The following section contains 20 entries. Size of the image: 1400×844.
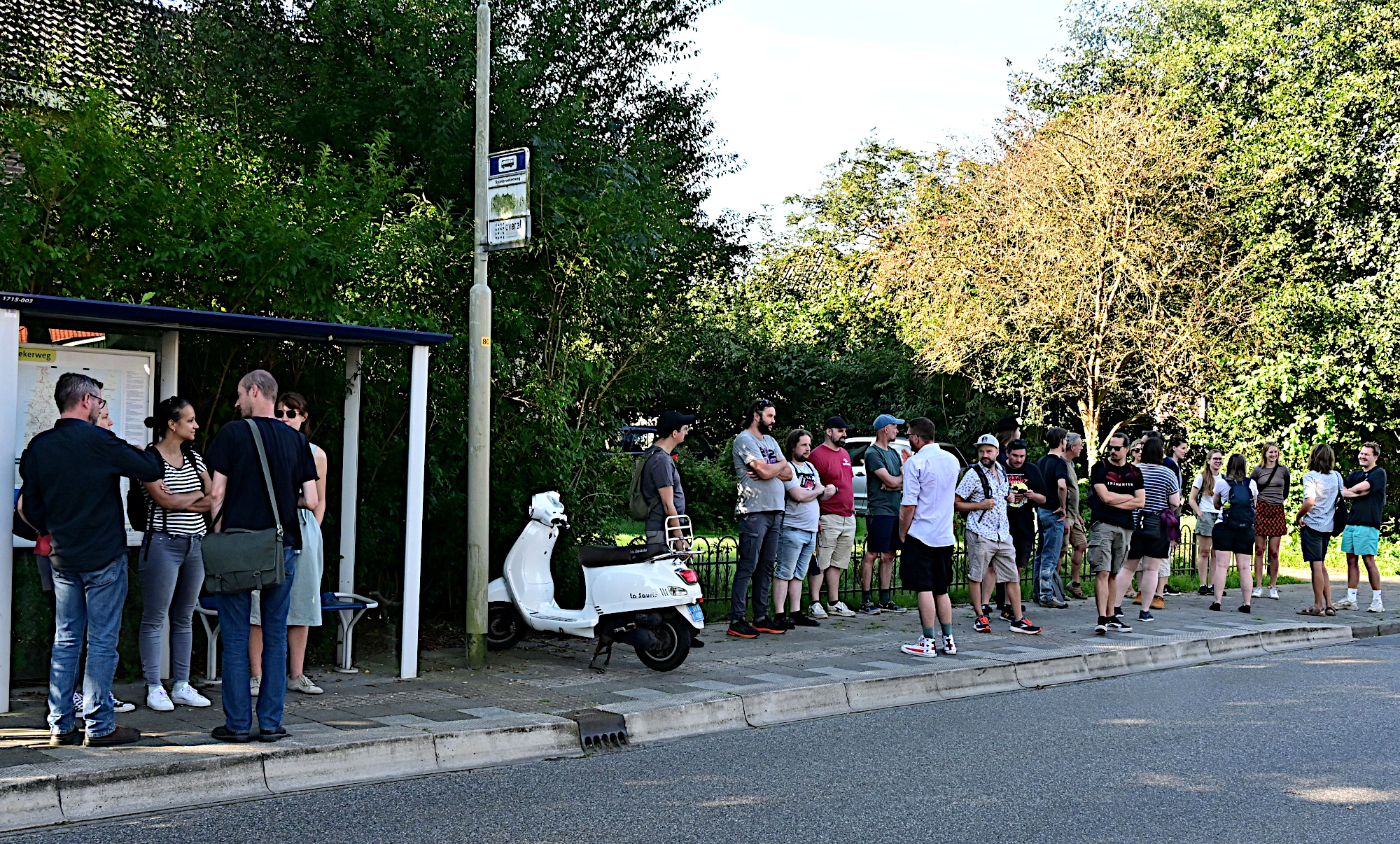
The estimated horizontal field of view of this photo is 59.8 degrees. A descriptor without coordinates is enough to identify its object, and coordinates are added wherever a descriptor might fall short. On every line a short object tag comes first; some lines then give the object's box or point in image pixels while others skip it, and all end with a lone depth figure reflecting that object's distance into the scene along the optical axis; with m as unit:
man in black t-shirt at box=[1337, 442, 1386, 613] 13.50
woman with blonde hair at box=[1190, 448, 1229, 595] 14.76
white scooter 8.66
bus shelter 6.55
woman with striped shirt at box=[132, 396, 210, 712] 6.88
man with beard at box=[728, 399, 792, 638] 10.38
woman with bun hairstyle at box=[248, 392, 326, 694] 7.51
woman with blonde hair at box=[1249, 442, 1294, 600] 13.80
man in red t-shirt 11.82
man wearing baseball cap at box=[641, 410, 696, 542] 9.41
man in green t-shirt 12.20
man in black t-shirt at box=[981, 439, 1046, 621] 12.55
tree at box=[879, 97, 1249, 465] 23.98
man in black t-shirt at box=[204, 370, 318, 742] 6.10
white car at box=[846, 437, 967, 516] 23.56
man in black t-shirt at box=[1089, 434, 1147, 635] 11.44
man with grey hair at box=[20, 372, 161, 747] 5.90
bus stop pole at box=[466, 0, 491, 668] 8.66
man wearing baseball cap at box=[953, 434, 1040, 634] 10.88
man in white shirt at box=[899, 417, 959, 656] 9.59
